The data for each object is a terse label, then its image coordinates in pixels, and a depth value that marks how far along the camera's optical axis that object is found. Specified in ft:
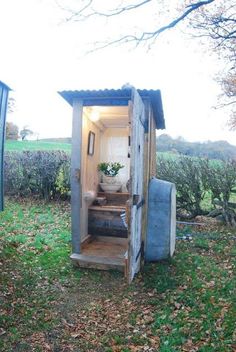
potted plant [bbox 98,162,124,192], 22.72
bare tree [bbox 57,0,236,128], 22.44
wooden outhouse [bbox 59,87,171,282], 14.15
